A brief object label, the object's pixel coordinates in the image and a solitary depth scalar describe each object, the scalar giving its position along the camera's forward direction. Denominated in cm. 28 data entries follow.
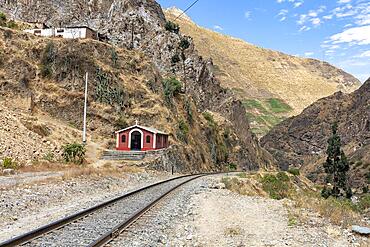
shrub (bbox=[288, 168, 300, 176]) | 7619
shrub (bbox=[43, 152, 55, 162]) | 3176
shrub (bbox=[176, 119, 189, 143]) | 5747
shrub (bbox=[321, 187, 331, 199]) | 6632
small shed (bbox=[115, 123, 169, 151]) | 4584
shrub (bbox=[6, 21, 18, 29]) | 6348
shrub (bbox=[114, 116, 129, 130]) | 5238
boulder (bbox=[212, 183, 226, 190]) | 2481
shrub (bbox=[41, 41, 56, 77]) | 5347
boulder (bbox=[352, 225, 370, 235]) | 1262
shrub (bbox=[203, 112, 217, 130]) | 7662
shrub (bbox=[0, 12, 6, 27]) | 6146
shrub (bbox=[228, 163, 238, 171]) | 7000
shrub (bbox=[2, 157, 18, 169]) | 2571
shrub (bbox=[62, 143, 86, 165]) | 3428
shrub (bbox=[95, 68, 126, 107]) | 5450
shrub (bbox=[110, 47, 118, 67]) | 5906
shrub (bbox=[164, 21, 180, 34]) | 8419
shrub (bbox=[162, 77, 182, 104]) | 6350
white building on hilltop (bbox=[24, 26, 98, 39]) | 6012
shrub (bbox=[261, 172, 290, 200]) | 2675
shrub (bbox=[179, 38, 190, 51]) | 8188
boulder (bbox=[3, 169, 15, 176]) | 2347
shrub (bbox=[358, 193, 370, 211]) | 5097
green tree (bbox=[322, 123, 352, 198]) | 7556
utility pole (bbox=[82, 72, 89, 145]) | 4446
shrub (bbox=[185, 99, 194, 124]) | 6769
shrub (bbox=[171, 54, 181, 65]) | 7844
